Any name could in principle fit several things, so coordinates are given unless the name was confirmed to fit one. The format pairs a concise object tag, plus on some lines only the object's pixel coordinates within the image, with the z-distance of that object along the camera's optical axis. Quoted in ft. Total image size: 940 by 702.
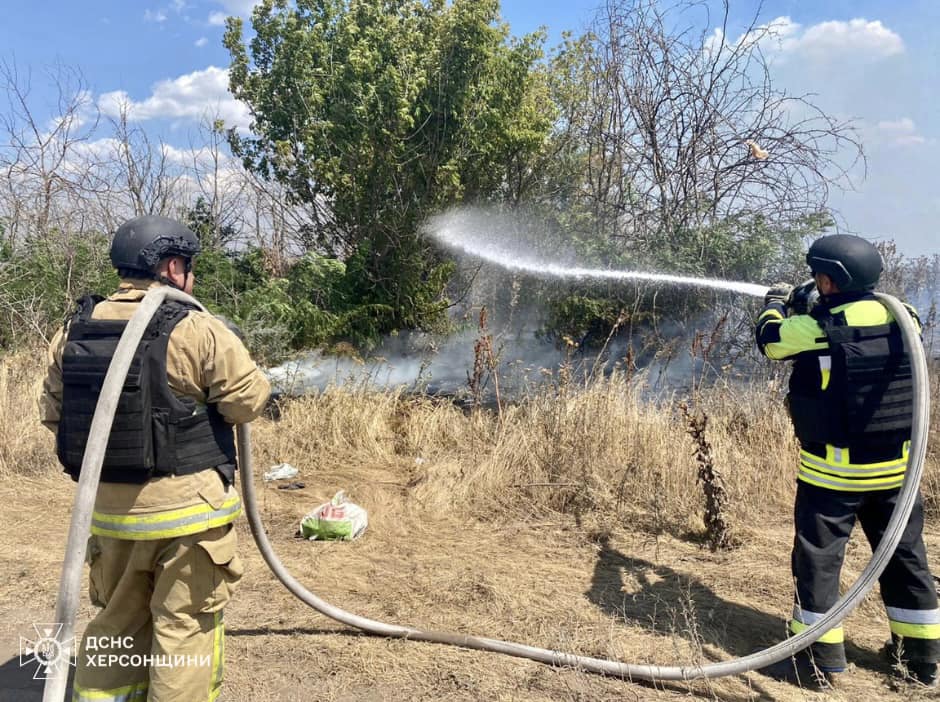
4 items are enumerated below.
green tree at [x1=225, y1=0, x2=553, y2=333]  26.78
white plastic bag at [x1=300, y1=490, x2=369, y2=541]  14.73
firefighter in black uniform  9.44
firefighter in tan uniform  7.42
